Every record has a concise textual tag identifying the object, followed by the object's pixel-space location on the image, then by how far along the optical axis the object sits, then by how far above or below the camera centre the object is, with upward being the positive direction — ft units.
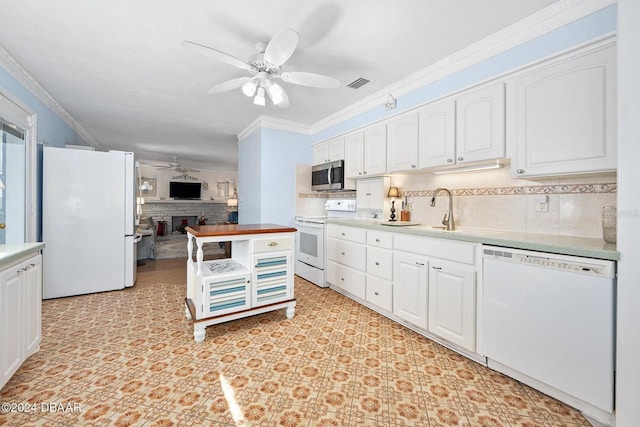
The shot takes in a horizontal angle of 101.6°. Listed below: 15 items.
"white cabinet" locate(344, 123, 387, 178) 10.44 +2.62
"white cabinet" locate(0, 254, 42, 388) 4.85 -2.11
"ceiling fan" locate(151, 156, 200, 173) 26.22 +4.74
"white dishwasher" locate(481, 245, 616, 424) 4.46 -2.12
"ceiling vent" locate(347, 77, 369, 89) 9.37 +4.79
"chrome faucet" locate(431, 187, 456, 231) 8.26 -0.24
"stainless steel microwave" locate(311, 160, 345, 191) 12.67 +1.85
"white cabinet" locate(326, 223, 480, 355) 6.37 -2.00
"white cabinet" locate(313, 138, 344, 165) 12.90 +3.22
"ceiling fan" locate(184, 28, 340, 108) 5.80 +3.66
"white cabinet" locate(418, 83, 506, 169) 6.86 +2.46
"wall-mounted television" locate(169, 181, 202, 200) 29.14 +2.42
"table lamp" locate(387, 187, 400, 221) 10.68 +0.76
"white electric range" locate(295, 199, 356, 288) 11.75 -1.39
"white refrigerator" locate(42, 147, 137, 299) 10.21 -0.41
